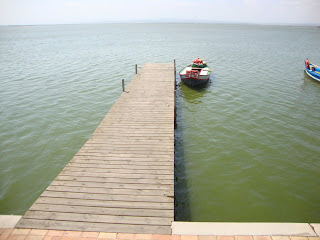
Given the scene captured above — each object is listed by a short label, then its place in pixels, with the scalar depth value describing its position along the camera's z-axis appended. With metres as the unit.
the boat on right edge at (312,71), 20.42
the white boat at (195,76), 18.19
